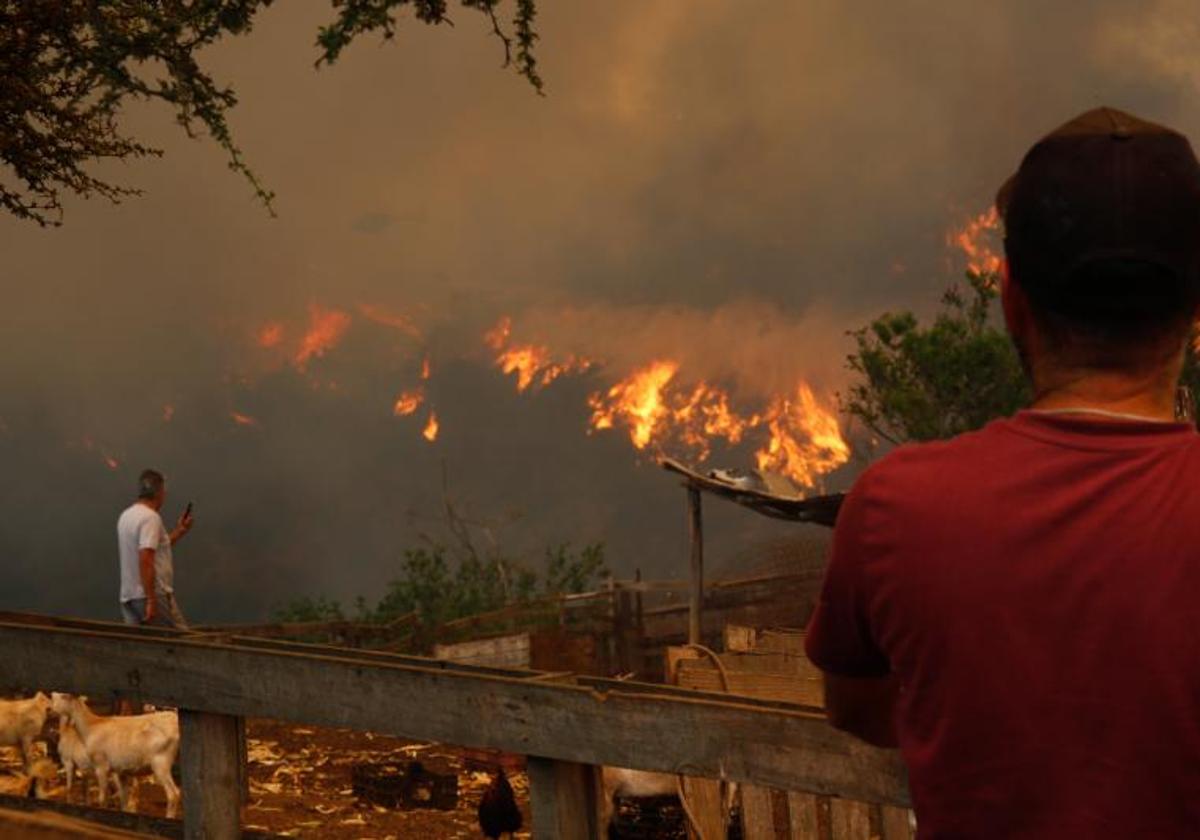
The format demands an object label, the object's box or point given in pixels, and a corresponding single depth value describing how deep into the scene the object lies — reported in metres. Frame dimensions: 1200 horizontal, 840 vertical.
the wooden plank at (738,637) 11.62
